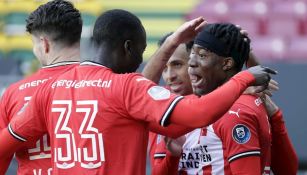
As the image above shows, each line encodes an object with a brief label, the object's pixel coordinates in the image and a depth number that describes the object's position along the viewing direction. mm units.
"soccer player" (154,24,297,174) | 8141
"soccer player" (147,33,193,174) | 9672
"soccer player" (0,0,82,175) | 8578
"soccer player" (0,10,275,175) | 7266
